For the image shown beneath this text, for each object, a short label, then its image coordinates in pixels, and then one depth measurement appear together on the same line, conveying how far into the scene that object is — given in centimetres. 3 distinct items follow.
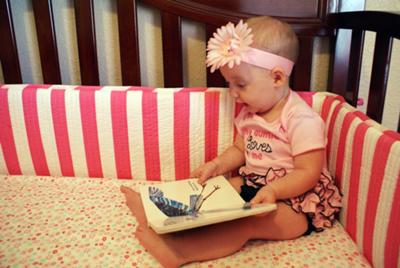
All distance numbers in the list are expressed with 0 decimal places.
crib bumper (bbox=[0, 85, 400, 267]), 91
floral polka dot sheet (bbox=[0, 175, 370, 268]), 66
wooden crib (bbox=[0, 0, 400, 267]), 67
